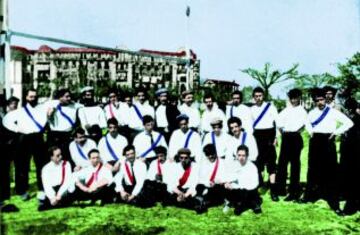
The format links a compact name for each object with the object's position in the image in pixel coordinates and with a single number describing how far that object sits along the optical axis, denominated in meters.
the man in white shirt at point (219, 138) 6.75
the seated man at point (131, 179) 6.40
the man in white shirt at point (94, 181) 6.37
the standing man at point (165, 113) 7.35
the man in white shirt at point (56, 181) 6.17
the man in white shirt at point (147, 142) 6.88
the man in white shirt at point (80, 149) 6.65
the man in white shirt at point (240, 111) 7.00
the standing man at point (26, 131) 6.58
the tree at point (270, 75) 52.41
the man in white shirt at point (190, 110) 7.24
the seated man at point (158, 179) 6.46
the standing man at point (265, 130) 6.86
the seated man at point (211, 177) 6.35
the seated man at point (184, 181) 6.31
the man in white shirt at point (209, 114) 7.10
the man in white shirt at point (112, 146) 6.83
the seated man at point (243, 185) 6.15
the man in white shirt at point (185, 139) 6.78
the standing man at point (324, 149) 6.33
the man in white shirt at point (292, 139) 6.54
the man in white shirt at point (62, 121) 6.75
